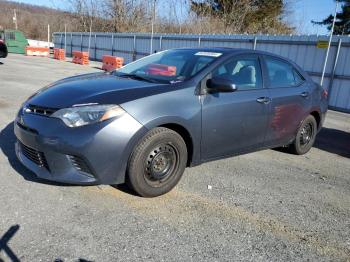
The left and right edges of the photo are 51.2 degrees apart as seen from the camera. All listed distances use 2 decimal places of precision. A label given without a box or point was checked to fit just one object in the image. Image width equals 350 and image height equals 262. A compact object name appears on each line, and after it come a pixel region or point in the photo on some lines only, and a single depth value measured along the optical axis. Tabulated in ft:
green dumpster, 99.04
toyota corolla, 11.11
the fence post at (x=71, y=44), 112.78
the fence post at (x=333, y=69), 41.50
